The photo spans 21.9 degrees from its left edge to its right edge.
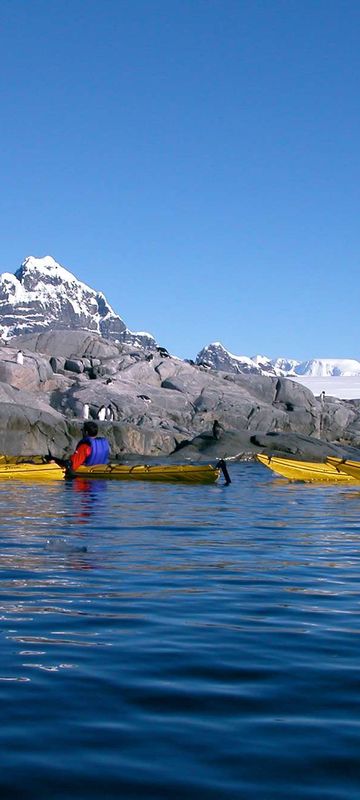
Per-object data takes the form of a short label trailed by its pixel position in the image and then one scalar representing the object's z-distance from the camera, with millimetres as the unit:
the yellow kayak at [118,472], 24344
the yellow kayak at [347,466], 26391
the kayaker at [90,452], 24172
